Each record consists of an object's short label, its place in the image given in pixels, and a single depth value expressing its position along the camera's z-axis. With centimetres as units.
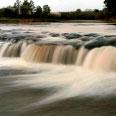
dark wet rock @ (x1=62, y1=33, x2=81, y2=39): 1338
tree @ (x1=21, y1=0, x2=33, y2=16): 5412
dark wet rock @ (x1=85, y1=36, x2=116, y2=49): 1032
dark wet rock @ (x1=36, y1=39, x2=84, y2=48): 1073
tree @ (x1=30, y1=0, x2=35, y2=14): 5605
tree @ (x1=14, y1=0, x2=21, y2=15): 5327
